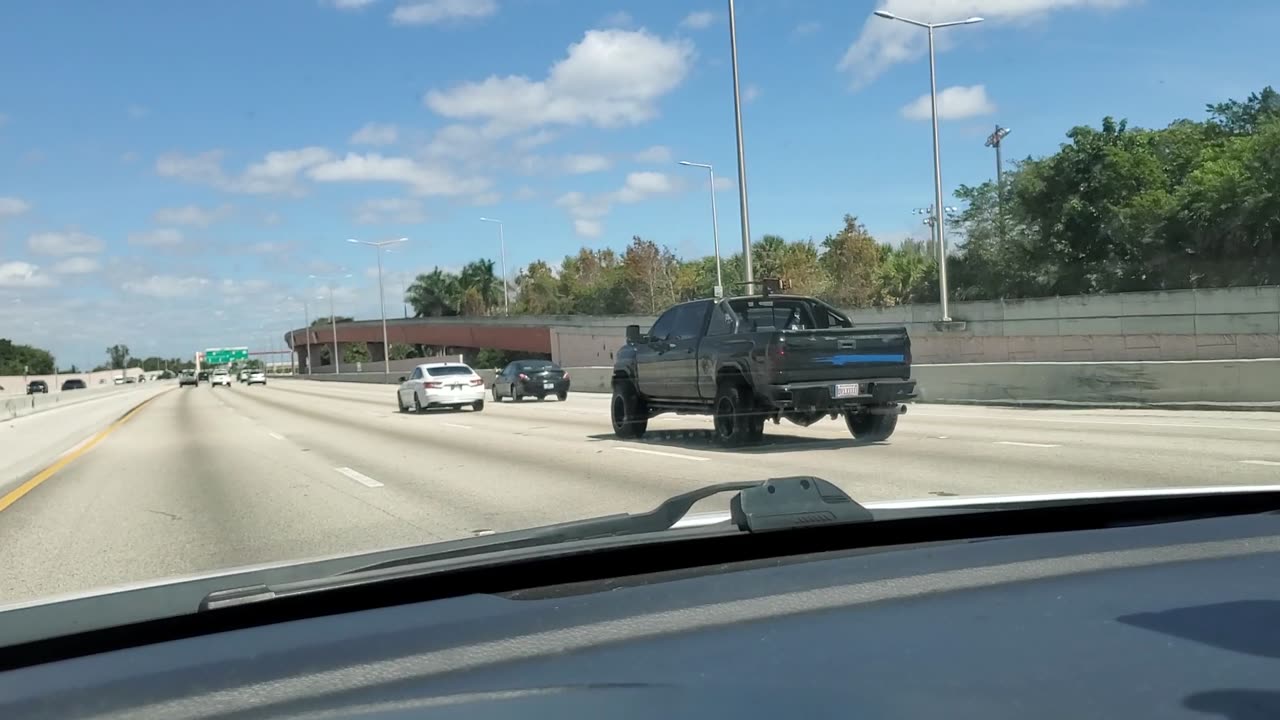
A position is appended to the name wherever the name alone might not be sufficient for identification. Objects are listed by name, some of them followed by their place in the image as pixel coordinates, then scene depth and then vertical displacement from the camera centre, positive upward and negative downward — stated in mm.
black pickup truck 13250 -474
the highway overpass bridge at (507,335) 57656 +1082
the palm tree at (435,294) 129500 +7130
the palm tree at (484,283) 127062 +7966
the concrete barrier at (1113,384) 18562 -1433
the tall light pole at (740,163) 27609 +4487
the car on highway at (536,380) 35781 -1199
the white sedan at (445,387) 30219 -1057
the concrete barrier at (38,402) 27219 -894
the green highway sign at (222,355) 127062 +1111
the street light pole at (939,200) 31766 +3728
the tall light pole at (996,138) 67188 +11607
